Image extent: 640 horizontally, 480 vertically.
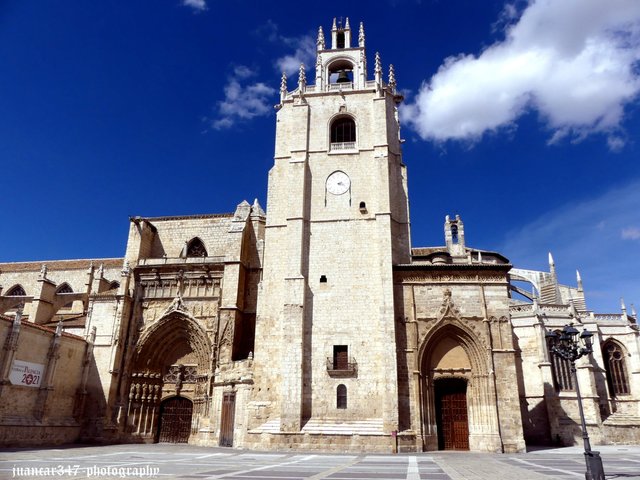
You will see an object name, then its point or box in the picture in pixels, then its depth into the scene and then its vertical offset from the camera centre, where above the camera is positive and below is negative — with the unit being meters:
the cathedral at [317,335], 19.31 +3.23
